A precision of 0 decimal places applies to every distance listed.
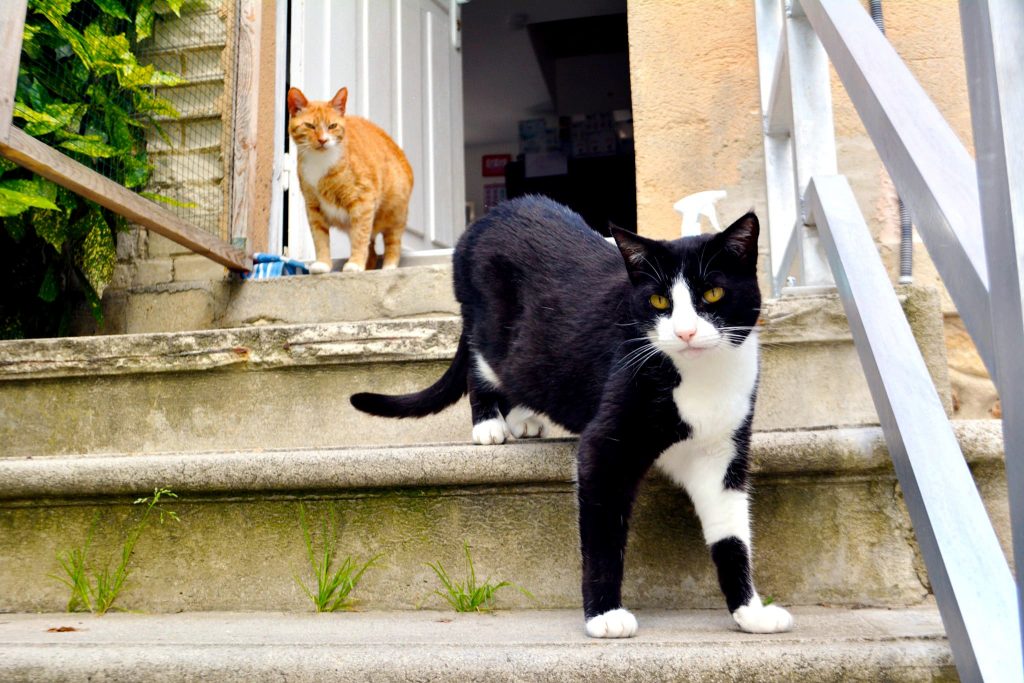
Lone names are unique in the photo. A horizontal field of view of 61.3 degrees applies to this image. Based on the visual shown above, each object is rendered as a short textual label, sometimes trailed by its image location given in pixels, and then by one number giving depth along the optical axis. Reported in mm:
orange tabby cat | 3026
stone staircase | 948
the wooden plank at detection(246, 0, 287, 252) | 3150
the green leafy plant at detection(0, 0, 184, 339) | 2510
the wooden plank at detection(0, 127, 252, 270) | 1879
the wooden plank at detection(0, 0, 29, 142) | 1797
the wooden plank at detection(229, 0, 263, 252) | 2898
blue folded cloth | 2881
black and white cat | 1153
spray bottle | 2082
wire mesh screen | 2539
